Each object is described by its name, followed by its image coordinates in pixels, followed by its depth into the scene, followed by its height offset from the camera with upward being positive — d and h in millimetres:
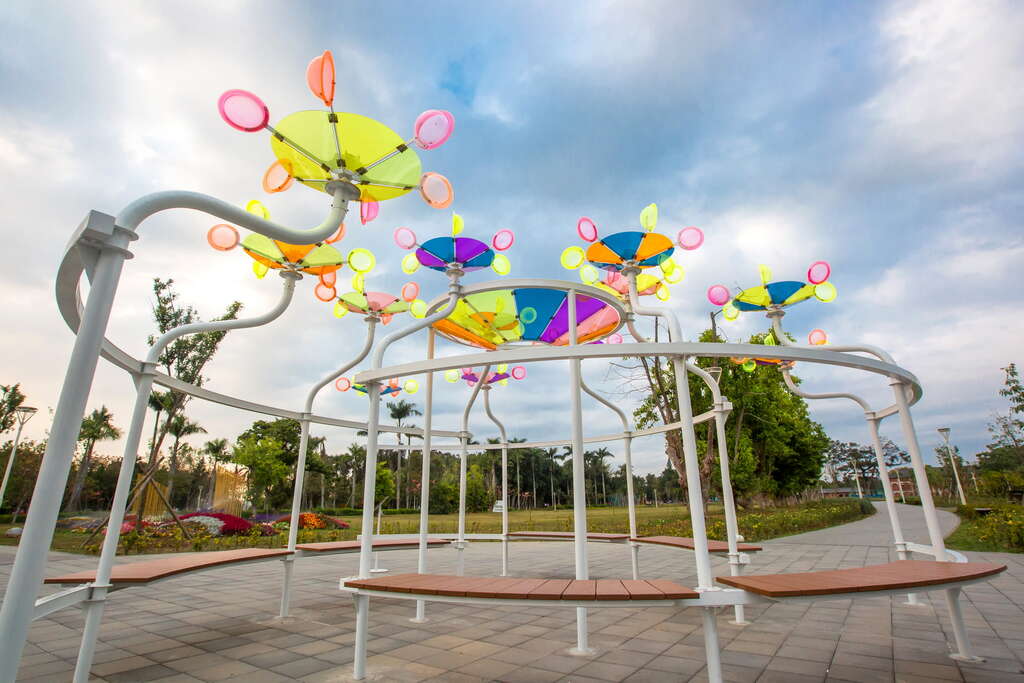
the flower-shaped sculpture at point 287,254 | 4414 +2320
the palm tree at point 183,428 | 19891 +2742
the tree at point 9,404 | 24609 +4518
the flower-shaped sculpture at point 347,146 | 3217 +2362
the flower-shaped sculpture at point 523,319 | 5977 +2246
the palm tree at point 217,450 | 34781 +2750
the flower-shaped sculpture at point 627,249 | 5027 +2529
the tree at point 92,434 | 28844 +3462
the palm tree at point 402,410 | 53000 +8455
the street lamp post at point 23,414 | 15753 +2520
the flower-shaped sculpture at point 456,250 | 4914 +2434
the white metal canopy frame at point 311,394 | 1843 +770
